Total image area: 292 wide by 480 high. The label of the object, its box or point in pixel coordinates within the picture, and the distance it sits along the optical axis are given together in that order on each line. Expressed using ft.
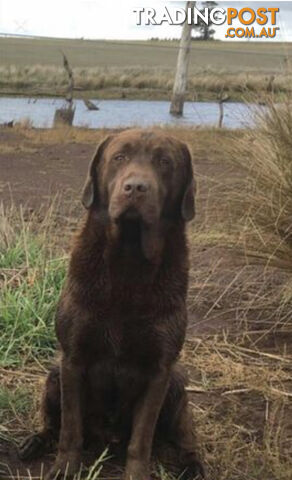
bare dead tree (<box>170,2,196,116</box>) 92.22
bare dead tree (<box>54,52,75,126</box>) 67.08
